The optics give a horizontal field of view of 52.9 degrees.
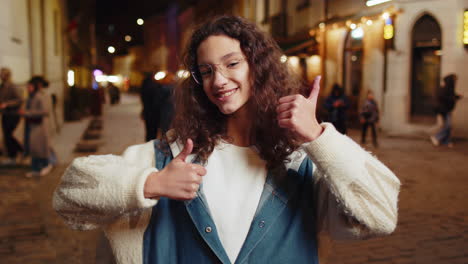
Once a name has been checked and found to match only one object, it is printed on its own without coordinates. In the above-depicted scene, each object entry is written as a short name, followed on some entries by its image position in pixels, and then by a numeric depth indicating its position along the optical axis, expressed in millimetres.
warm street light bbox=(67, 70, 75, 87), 21042
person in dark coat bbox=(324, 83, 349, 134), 10773
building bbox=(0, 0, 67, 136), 10141
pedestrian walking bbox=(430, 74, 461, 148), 11484
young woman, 1478
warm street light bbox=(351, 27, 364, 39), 16219
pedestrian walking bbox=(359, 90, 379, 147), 11716
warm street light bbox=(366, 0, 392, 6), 13810
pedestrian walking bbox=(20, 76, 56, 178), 8289
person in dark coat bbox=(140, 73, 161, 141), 8320
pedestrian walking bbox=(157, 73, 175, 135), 8023
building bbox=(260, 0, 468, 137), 13000
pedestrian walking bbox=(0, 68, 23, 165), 8945
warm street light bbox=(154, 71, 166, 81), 8359
